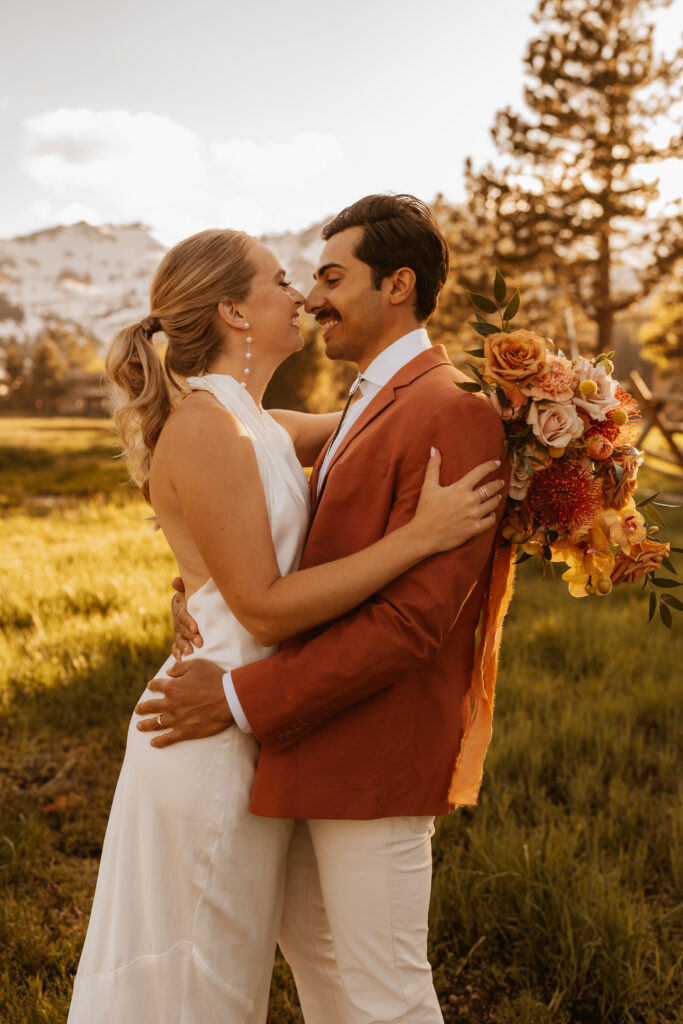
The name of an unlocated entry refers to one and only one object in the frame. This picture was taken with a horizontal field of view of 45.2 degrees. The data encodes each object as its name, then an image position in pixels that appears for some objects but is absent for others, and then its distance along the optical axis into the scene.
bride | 1.96
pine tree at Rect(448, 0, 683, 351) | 22.73
